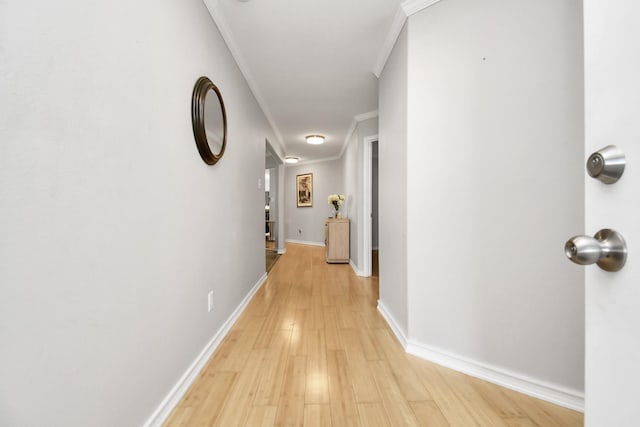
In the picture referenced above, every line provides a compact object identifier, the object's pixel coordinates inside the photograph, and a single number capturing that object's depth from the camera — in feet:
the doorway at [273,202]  16.48
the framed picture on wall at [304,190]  24.45
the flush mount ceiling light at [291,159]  22.45
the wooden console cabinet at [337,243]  16.46
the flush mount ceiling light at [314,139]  16.80
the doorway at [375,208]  21.13
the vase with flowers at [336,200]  16.93
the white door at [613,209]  1.39
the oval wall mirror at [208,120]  5.25
